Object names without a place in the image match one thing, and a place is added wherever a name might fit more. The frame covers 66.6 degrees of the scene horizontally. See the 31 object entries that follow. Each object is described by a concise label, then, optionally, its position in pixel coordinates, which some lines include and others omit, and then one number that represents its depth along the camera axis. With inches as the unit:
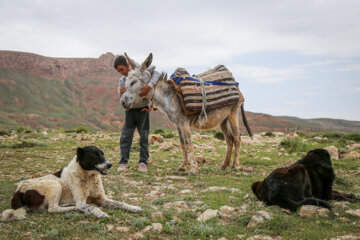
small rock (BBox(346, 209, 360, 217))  150.7
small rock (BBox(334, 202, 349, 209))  163.9
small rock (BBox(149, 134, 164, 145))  514.8
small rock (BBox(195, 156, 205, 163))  346.3
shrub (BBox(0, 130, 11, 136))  642.8
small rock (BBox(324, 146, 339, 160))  342.2
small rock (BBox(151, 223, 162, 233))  134.2
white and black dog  154.6
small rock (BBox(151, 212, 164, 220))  147.5
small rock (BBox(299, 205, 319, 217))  152.3
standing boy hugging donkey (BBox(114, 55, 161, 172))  287.4
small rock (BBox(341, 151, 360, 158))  347.9
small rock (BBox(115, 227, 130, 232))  135.0
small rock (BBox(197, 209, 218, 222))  149.7
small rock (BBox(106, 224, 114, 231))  136.3
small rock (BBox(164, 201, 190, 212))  168.9
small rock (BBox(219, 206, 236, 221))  153.9
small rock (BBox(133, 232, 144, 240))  125.8
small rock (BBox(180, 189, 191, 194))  206.4
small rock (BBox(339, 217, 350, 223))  144.6
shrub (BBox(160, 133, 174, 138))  627.6
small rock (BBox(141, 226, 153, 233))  133.7
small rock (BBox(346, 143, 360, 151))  416.0
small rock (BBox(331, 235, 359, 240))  122.3
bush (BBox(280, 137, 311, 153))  414.0
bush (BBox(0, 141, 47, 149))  420.5
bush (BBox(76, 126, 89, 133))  812.1
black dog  161.8
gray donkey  260.7
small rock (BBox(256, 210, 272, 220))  144.3
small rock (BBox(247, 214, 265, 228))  138.9
